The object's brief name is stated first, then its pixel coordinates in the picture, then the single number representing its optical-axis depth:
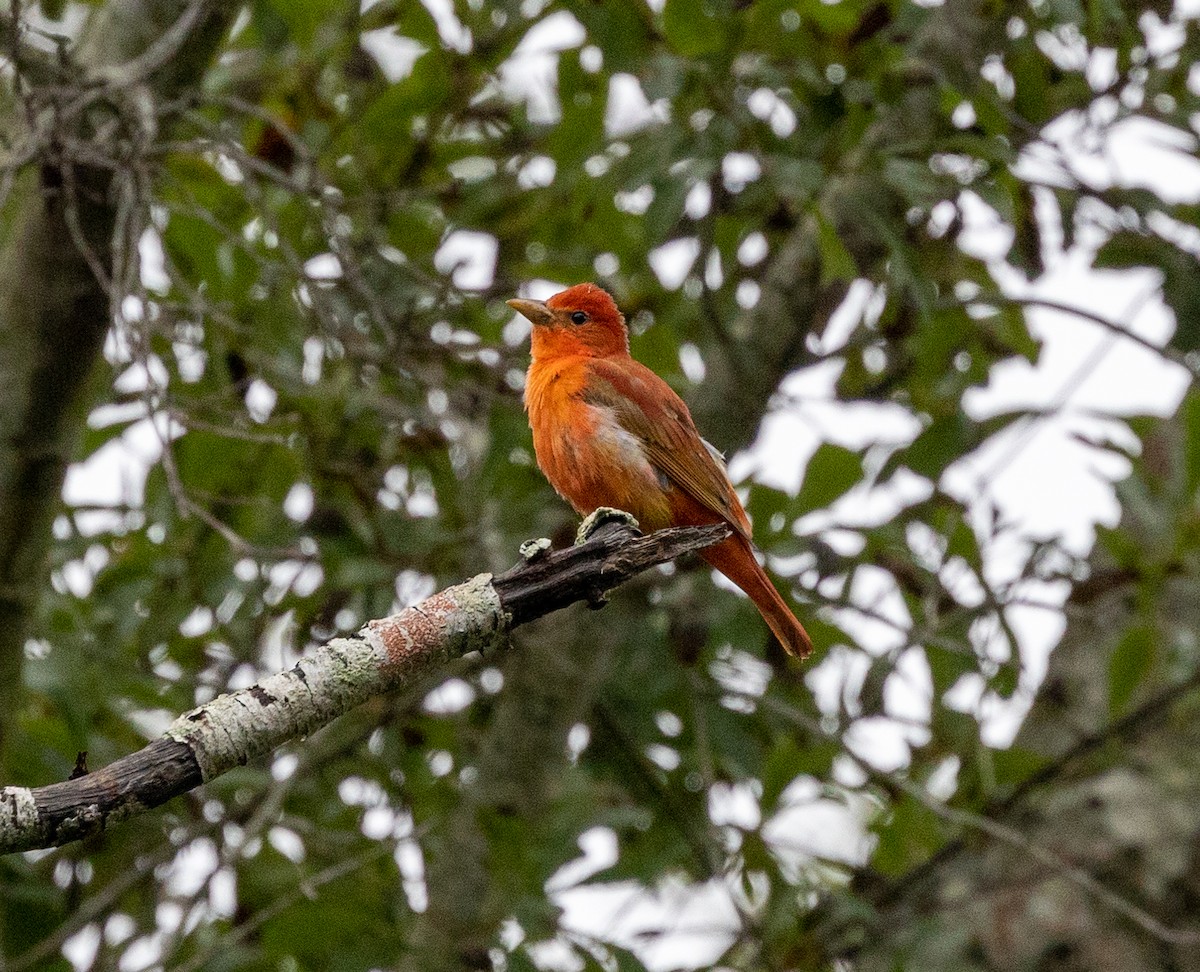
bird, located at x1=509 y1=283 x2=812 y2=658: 8.51
